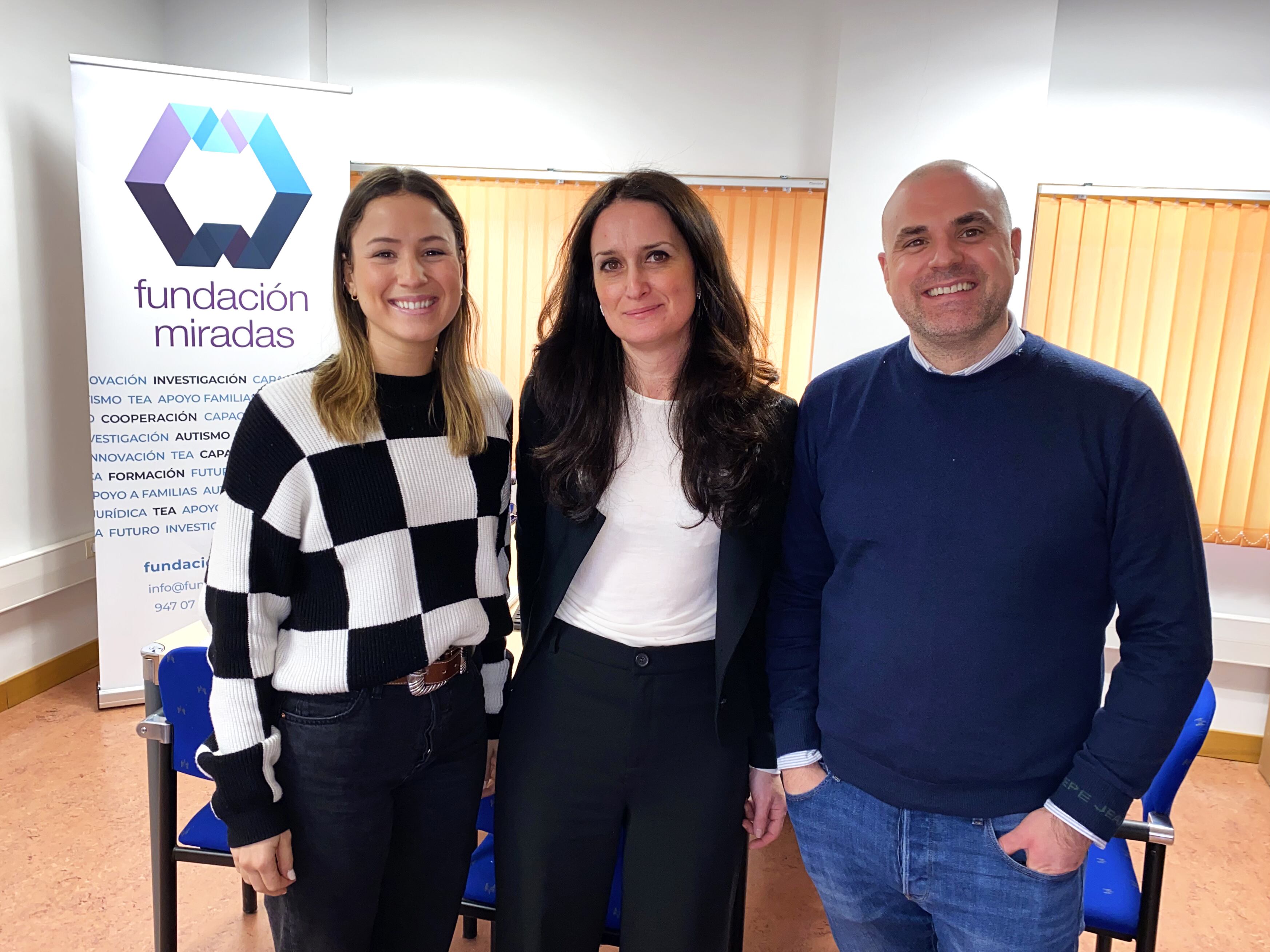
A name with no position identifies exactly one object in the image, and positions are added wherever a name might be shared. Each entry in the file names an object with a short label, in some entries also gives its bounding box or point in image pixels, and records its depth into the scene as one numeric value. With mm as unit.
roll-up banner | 3131
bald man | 1084
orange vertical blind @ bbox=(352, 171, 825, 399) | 3703
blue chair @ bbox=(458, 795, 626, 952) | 1537
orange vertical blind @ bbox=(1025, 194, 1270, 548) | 3236
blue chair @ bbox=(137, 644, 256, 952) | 1572
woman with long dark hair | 1321
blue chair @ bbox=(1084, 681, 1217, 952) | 1493
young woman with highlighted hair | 1173
